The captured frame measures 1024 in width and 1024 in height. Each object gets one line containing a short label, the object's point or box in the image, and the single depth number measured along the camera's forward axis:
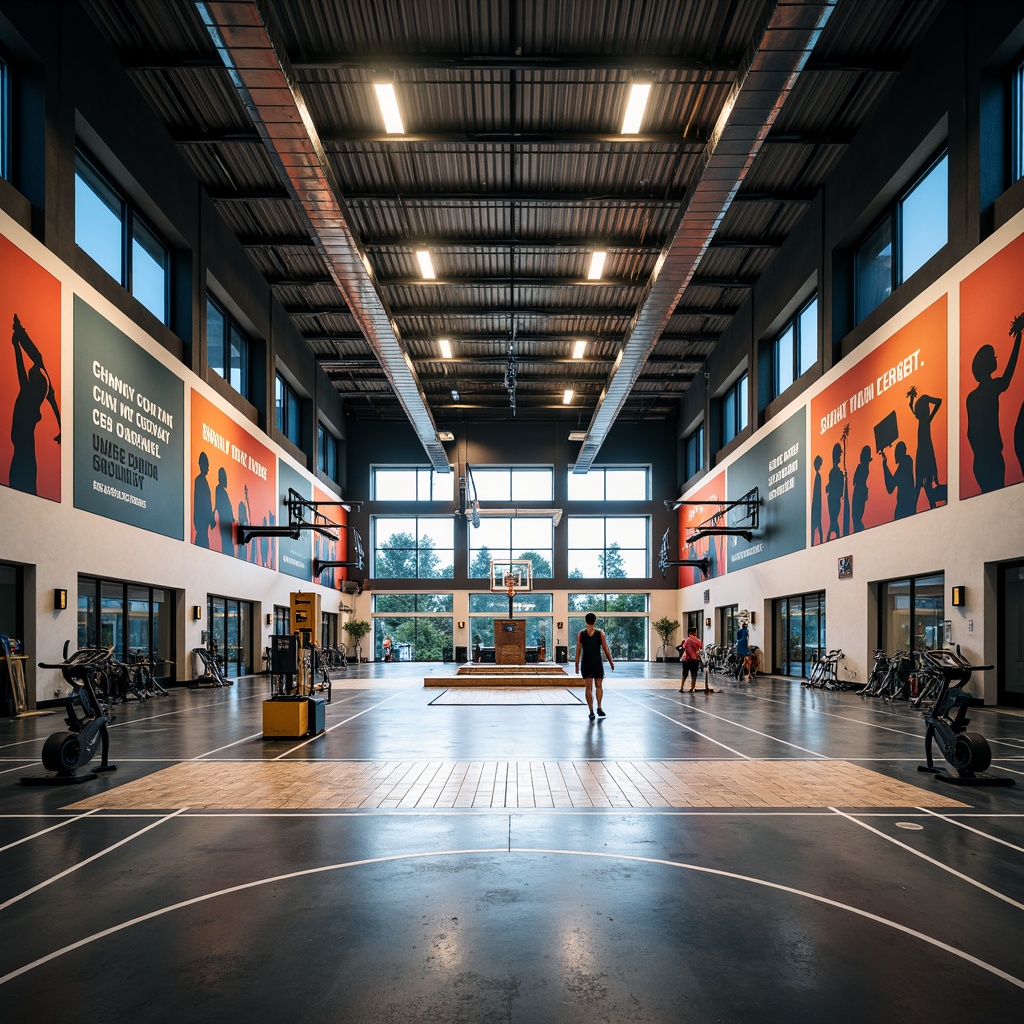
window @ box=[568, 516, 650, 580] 40.84
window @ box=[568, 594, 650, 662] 40.91
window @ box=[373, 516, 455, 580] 40.72
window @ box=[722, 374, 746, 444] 30.22
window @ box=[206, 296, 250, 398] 23.19
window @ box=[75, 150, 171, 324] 16.19
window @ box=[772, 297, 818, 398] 22.97
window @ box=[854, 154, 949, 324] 16.30
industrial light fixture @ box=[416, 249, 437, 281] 22.83
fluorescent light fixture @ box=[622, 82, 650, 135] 15.27
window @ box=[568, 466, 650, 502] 40.84
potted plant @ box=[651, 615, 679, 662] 39.97
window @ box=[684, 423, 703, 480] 36.75
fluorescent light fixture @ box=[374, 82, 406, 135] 15.21
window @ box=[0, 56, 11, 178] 13.82
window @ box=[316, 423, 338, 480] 36.31
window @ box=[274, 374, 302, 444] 30.32
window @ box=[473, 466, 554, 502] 40.59
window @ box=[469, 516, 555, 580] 40.84
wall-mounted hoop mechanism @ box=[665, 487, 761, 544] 27.88
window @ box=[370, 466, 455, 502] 40.69
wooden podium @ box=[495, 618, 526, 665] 31.14
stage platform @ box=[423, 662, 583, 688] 22.91
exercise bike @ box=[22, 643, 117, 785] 8.10
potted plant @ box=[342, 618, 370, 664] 39.06
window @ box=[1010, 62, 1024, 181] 14.04
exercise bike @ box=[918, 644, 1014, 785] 7.95
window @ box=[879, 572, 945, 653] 16.50
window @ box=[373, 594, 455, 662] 40.72
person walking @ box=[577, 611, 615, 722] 13.89
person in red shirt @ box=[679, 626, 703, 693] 19.74
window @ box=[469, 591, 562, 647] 40.66
